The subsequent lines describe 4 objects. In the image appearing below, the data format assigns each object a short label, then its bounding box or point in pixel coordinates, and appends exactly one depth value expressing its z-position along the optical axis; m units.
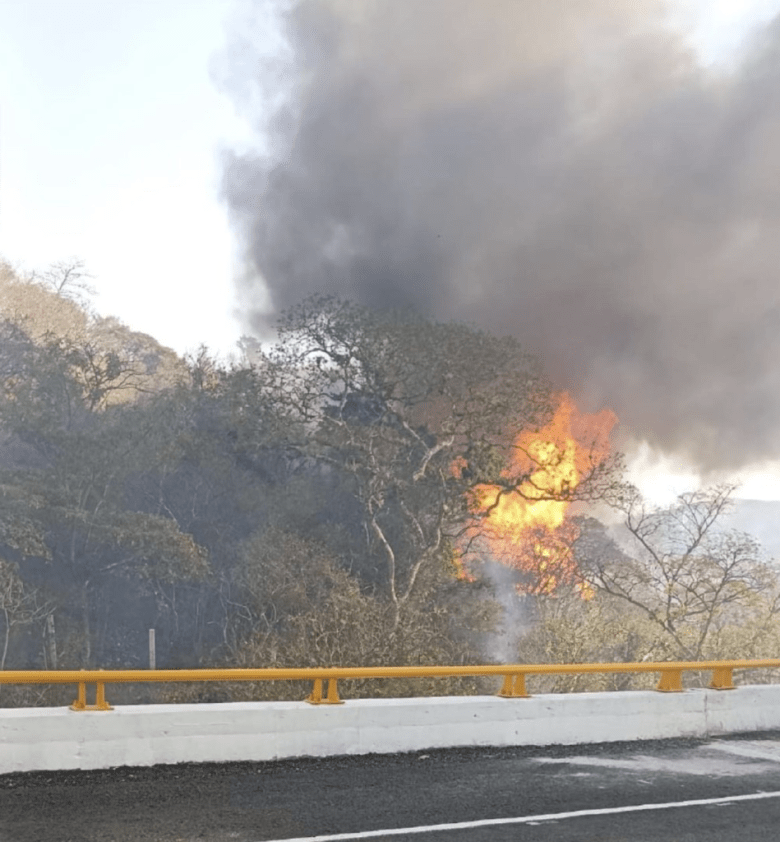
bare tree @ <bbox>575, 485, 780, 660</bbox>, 37.59
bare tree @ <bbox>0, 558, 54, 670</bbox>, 34.41
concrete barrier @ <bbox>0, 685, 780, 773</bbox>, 8.68
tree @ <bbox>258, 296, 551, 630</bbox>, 39.12
